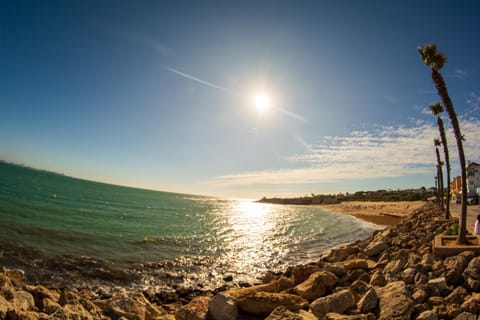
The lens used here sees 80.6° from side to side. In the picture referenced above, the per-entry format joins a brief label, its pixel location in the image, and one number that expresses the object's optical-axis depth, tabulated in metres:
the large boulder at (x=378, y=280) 8.69
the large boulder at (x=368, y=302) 6.85
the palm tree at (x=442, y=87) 11.95
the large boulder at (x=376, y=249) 15.37
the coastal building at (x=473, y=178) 62.57
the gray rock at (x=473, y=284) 6.68
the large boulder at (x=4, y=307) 5.94
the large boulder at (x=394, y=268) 9.00
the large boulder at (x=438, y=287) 6.91
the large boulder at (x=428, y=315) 5.78
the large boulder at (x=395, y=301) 6.19
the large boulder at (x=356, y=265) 11.57
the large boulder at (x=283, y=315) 6.28
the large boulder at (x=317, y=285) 9.09
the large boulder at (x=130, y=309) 7.78
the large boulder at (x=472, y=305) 5.81
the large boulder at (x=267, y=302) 7.94
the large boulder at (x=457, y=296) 6.36
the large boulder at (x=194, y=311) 7.56
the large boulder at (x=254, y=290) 8.60
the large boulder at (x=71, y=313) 6.18
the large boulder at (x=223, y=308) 7.71
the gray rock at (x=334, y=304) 7.13
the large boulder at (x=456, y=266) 7.35
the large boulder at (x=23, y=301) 6.79
